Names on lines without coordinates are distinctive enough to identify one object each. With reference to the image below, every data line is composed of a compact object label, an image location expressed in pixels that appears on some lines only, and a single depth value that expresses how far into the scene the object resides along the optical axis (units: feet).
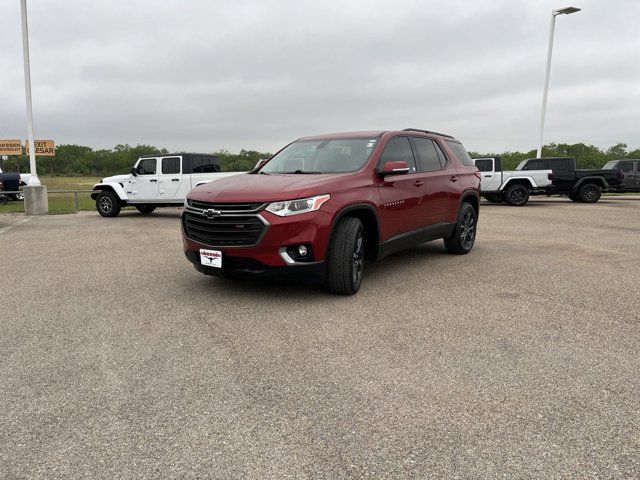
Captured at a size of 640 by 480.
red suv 15.70
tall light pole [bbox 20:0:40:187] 54.44
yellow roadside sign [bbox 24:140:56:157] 201.05
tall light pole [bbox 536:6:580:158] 84.17
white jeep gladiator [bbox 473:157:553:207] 62.03
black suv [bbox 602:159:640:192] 71.41
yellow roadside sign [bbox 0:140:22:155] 178.26
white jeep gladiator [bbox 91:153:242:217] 47.75
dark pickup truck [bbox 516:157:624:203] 64.64
